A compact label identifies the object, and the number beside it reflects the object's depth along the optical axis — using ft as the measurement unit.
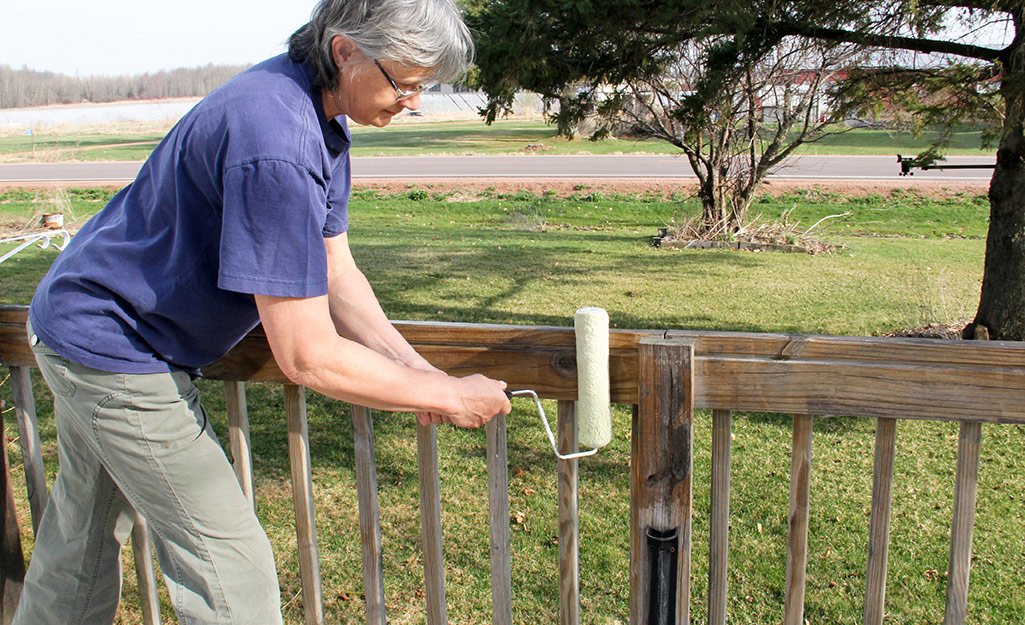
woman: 4.61
